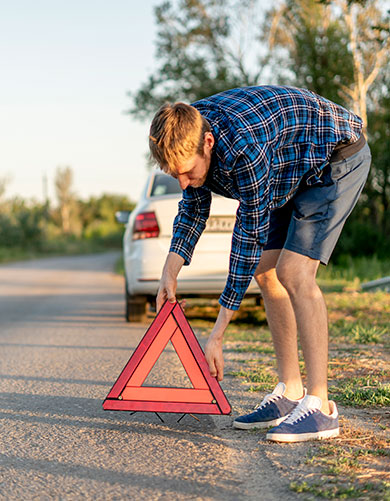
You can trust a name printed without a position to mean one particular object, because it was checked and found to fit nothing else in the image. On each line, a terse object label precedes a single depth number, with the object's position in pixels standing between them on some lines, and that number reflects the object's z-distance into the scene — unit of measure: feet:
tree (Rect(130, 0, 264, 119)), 86.17
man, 9.11
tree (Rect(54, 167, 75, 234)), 296.10
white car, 21.84
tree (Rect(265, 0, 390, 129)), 61.26
